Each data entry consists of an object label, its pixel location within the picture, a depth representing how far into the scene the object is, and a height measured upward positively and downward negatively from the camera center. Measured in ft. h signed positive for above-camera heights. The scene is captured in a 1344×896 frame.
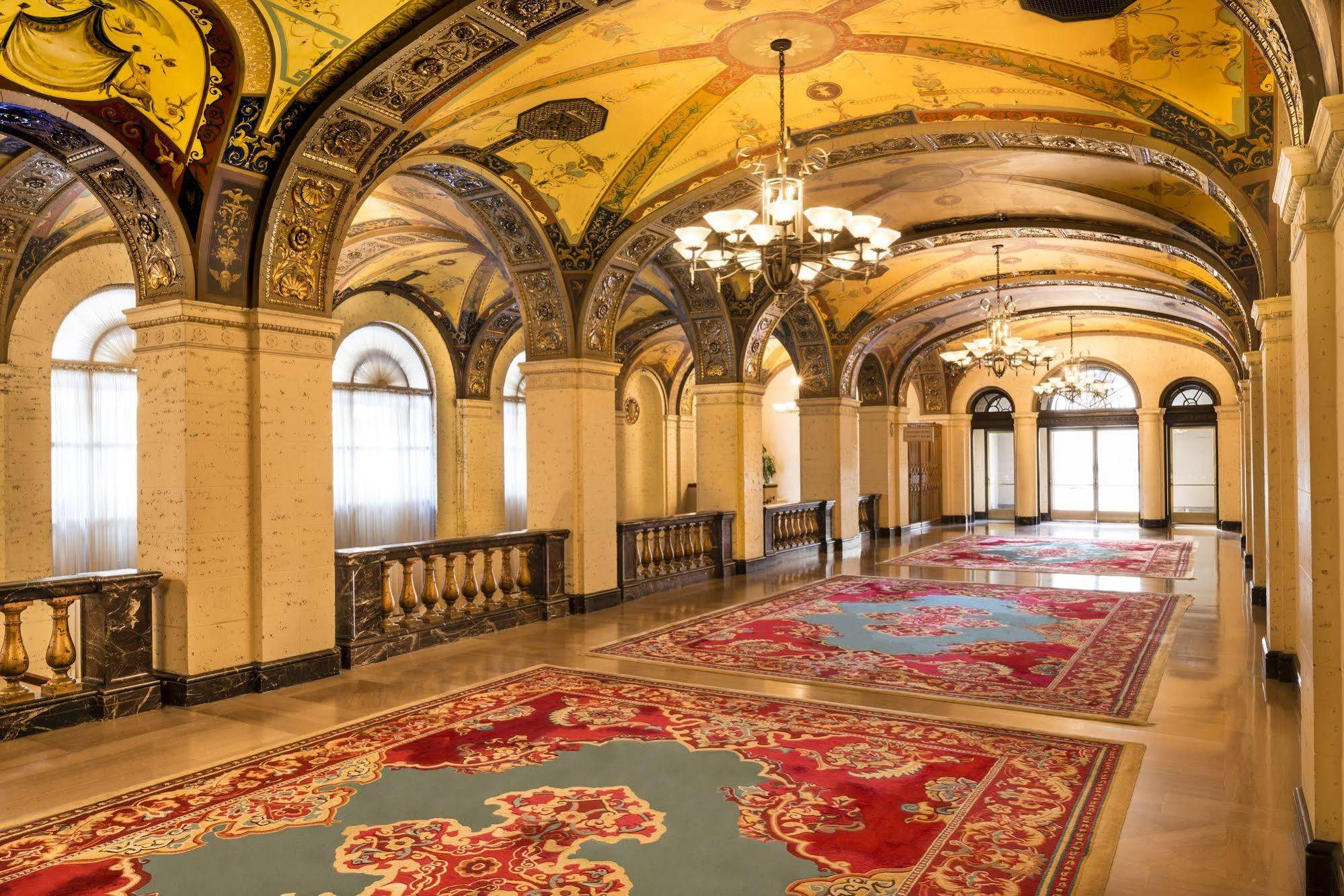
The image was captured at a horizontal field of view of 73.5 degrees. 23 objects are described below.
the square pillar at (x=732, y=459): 40.45 -0.07
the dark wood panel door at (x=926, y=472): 66.74 -1.34
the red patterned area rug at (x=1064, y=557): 39.96 -5.21
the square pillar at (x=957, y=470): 70.28 -1.25
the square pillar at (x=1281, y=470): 19.42 -0.46
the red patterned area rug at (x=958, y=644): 19.21 -5.02
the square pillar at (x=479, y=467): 54.39 -0.37
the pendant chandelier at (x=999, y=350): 41.22 +5.10
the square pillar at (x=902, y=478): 60.13 -1.57
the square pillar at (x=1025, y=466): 68.08 -0.99
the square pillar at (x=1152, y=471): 64.28 -1.41
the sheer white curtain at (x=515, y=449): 61.87 +0.81
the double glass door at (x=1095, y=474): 67.46 -1.70
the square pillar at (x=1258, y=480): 28.12 -1.05
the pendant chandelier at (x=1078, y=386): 56.08 +4.52
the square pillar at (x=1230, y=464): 61.62 -1.03
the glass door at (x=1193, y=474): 64.23 -1.70
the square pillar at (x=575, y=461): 30.01 -0.04
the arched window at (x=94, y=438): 36.65 +1.24
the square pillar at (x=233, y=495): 18.79 -0.65
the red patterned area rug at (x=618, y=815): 10.53 -4.89
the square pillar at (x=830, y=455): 48.93 +0.05
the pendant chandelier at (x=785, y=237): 18.69 +4.85
